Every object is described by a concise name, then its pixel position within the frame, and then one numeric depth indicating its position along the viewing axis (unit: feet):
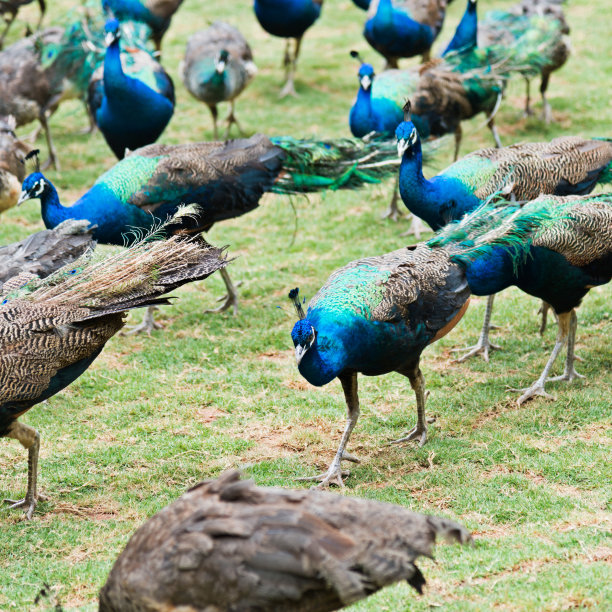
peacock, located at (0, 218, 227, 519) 30.68
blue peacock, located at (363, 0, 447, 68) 69.21
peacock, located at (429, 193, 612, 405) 35.76
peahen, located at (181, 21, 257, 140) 68.13
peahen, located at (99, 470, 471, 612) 20.38
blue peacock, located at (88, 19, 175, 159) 53.72
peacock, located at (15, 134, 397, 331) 43.57
